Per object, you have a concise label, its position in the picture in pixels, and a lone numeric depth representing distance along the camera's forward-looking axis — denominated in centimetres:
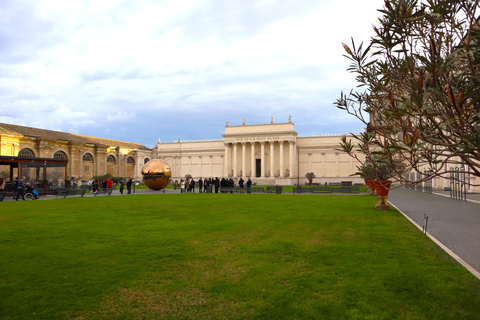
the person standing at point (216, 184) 2979
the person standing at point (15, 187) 2351
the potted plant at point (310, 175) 5428
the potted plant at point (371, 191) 2546
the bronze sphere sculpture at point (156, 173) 2981
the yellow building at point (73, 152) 4422
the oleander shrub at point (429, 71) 299
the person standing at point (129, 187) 2984
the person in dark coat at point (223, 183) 3136
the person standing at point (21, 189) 2185
